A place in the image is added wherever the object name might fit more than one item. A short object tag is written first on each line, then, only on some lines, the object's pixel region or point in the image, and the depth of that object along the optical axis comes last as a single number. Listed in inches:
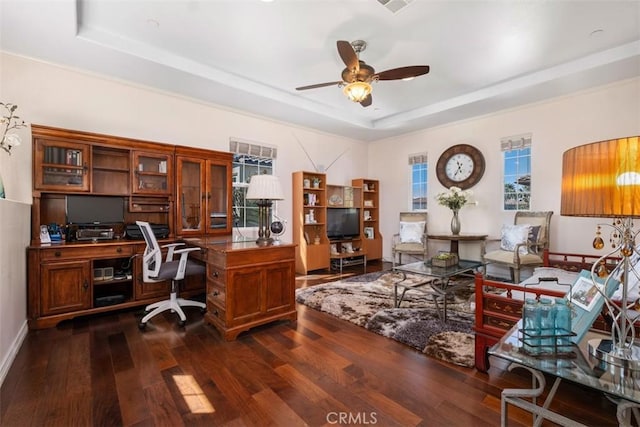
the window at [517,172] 179.9
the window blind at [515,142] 178.9
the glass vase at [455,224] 191.0
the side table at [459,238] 180.5
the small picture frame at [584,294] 52.1
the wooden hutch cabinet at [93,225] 108.9
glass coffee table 114.8
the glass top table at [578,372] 38.9
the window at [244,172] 188.7
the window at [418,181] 230.7
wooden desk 99.8
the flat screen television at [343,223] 225.5
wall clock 200.5
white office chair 110.4
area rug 93.6
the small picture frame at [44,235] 112.7
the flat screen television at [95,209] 125.1
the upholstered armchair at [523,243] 152.9
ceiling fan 107.4
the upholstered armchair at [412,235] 202.8
